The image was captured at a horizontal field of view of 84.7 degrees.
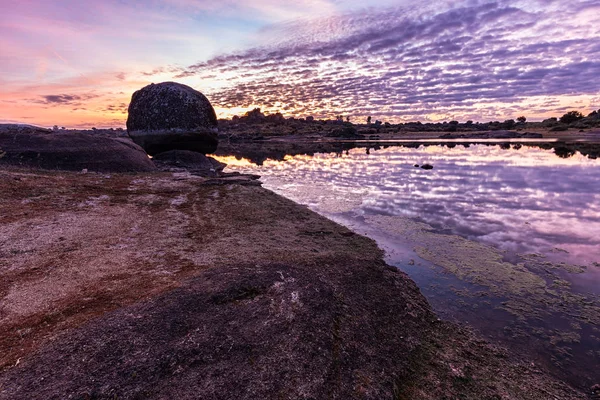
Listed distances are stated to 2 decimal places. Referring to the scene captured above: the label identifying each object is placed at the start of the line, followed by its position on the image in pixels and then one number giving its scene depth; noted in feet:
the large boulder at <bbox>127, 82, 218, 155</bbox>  71.82
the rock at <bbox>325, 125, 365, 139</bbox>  251.03
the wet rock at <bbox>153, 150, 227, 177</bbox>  69.87
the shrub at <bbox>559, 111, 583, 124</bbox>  254.88
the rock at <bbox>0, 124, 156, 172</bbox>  46.19
